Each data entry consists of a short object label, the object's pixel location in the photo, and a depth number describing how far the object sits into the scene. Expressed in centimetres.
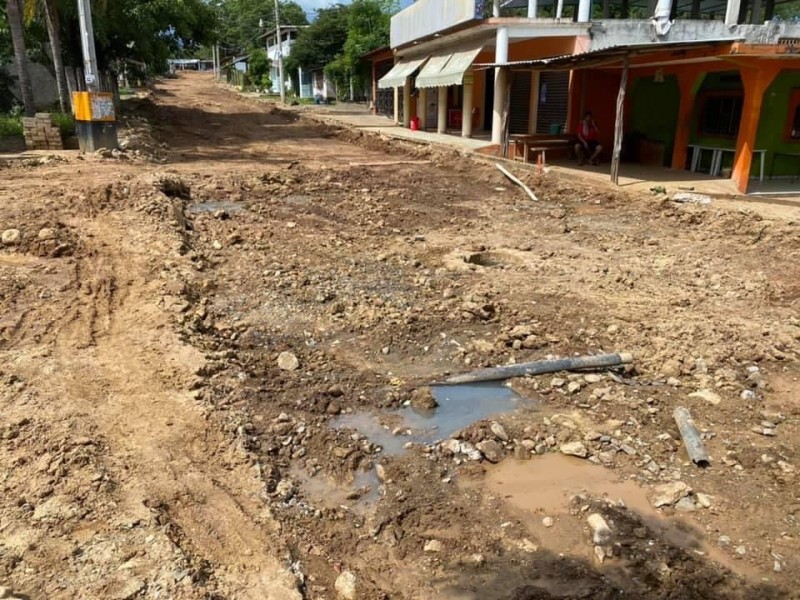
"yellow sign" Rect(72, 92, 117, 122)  1545
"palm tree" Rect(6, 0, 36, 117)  1791
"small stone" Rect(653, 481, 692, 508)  402
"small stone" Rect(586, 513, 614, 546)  367
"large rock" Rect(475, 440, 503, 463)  450
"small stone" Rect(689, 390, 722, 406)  520
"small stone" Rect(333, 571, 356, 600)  325
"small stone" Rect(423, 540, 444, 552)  360
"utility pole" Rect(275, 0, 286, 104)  4194
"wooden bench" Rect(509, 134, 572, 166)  1622
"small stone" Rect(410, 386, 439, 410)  519
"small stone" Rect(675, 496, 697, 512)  396
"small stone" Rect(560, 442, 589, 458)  452
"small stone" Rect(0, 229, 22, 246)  822
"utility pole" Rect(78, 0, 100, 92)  1562
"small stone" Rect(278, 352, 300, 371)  569
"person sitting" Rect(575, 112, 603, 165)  1603
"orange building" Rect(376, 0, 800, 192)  1209
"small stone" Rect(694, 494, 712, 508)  398
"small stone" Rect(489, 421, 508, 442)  471
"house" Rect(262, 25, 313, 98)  5169
